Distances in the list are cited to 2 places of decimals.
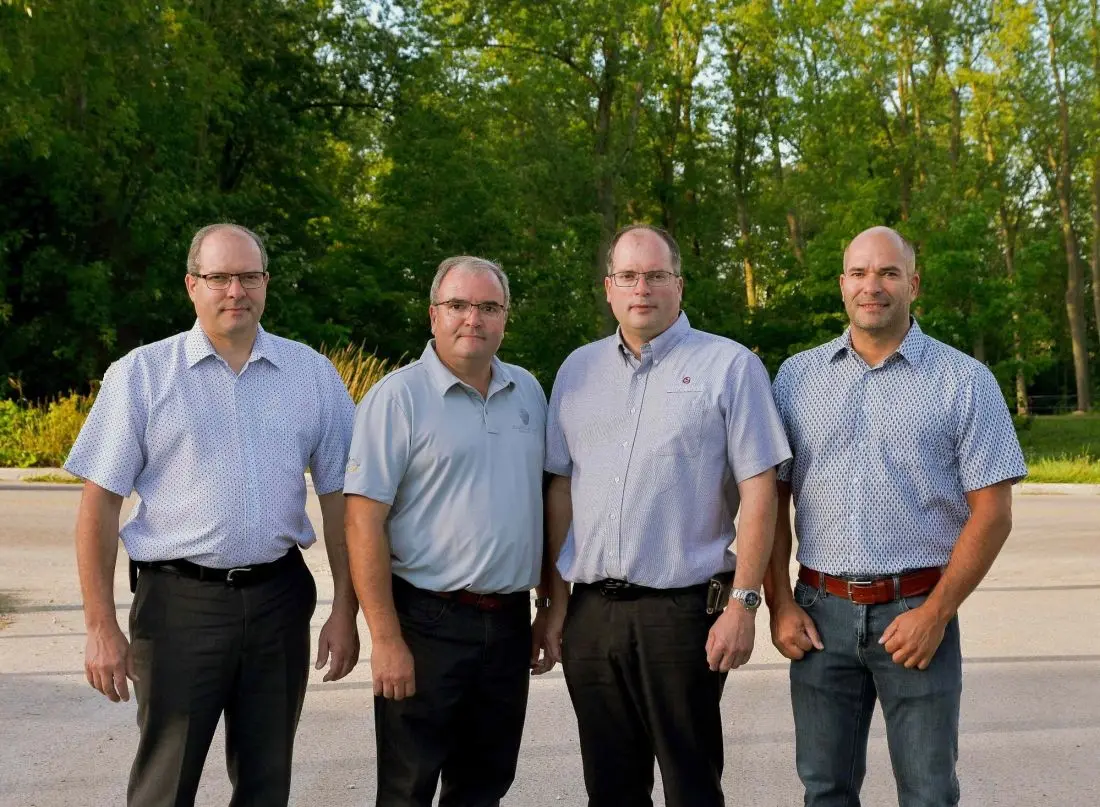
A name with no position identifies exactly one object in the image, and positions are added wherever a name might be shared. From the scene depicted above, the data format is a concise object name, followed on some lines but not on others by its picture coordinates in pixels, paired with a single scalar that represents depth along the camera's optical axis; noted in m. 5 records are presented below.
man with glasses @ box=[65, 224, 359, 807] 3.88
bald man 3.80
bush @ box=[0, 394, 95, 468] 17.06
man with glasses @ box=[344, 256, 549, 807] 3.94
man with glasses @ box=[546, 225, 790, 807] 3.92
